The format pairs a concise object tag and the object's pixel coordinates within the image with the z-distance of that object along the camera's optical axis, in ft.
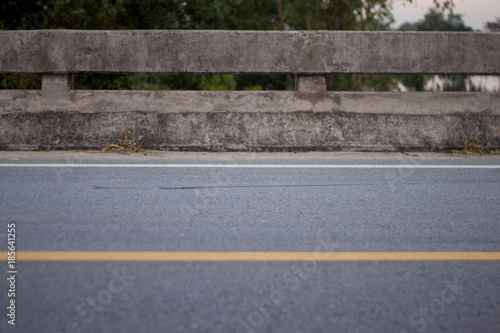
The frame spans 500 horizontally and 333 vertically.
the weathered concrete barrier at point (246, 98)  19.85
